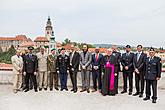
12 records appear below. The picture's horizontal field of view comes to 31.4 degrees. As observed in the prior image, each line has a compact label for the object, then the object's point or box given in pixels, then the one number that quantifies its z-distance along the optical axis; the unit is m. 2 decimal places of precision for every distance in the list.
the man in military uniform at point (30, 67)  8.66
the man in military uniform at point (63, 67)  8.69
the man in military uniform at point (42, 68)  8.79
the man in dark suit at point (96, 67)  8.58
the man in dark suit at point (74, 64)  8.66
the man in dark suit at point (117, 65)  8.37
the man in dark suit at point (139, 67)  8.00
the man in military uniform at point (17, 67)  8.61
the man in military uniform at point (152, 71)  7.47
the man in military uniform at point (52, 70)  8.75
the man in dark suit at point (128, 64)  8.26
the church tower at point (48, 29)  83.00
